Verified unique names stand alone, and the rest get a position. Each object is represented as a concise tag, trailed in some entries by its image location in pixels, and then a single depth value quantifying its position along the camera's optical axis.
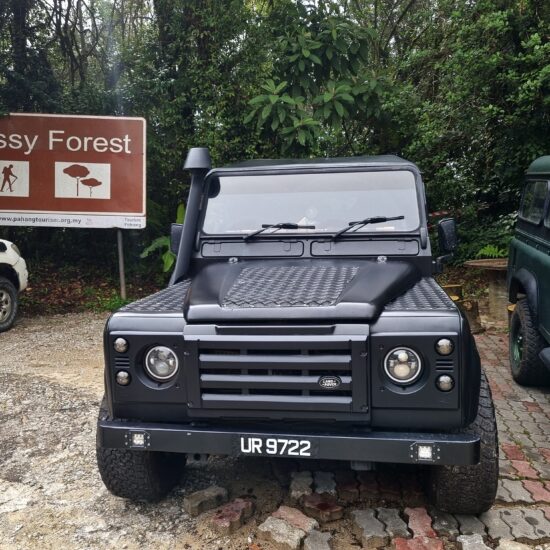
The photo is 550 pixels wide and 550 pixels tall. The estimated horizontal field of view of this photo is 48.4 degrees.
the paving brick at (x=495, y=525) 3.04
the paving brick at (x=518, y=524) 3.04
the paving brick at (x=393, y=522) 3.02
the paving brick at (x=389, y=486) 3.42
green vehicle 4.75
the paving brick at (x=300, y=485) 3.34
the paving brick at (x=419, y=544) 2.88
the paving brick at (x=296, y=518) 3.06
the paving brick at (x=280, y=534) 2.90
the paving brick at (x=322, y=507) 3.16
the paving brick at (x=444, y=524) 3.04
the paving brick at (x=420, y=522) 3.00
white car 7.92
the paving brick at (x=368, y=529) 2.95
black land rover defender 2.71
